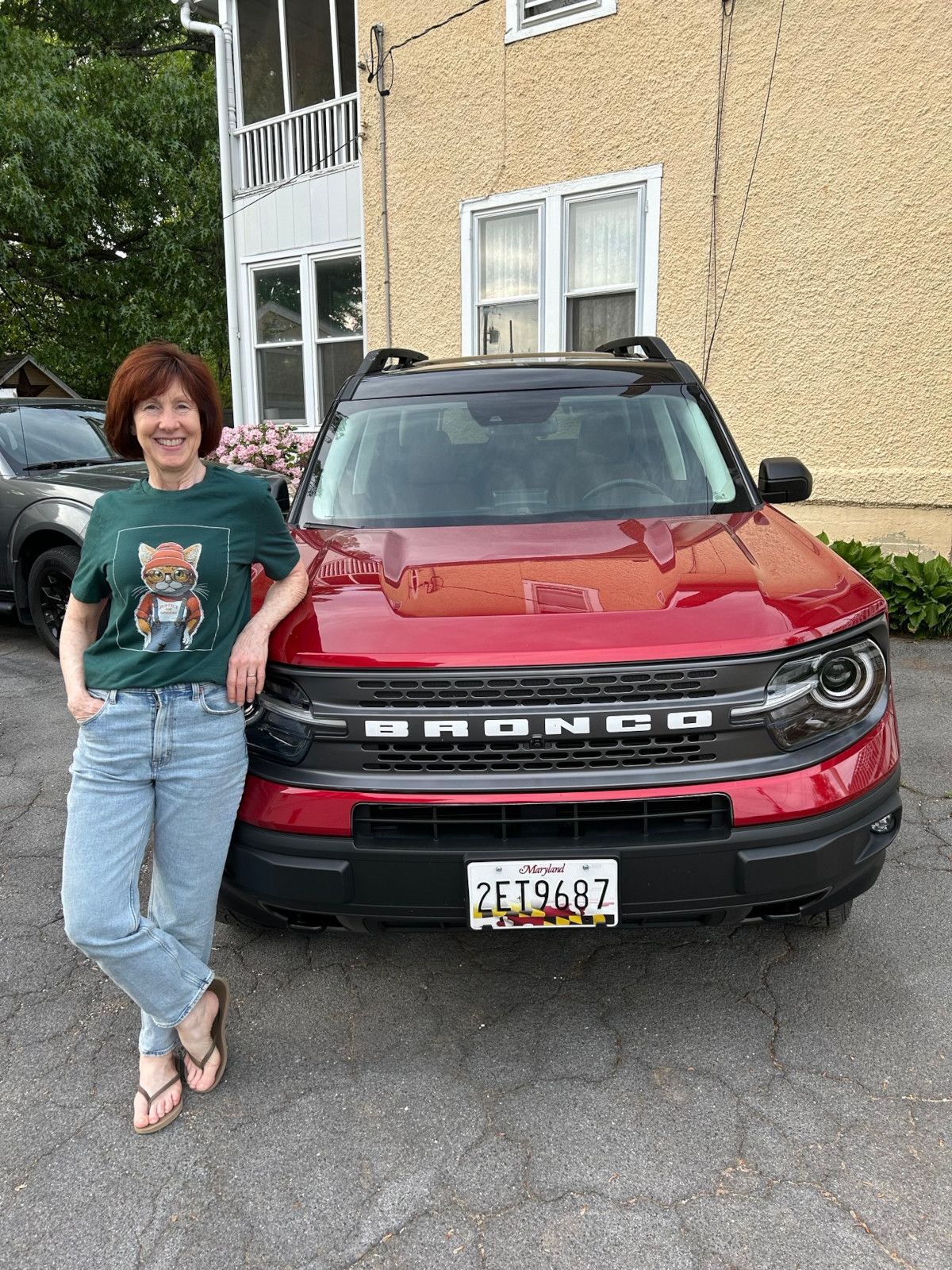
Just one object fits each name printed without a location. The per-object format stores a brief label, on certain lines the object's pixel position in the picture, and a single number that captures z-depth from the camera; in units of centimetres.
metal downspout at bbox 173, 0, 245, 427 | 1148
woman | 214
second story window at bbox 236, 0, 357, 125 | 1088
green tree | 1435
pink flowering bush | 865
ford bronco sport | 216
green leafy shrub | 657
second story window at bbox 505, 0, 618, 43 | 818
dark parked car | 615
